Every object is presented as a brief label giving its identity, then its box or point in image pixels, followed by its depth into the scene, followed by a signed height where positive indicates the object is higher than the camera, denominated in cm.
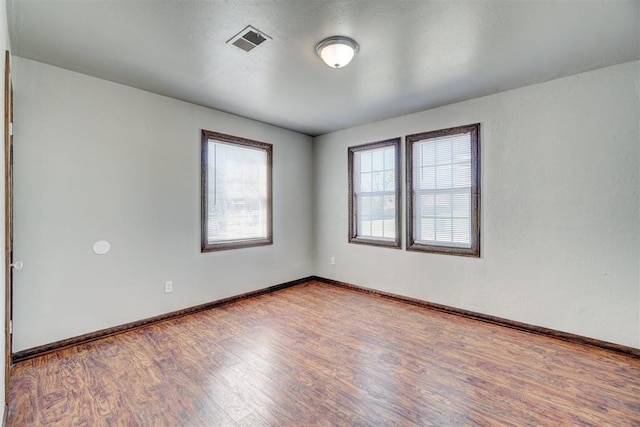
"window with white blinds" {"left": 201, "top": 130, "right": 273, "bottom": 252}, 373 +27
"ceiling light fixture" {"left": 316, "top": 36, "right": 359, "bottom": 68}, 218 +125
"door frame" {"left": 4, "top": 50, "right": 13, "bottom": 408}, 176 -6
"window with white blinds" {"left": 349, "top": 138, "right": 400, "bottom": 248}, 412 +27
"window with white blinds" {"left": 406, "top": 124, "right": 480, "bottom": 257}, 341 +26
